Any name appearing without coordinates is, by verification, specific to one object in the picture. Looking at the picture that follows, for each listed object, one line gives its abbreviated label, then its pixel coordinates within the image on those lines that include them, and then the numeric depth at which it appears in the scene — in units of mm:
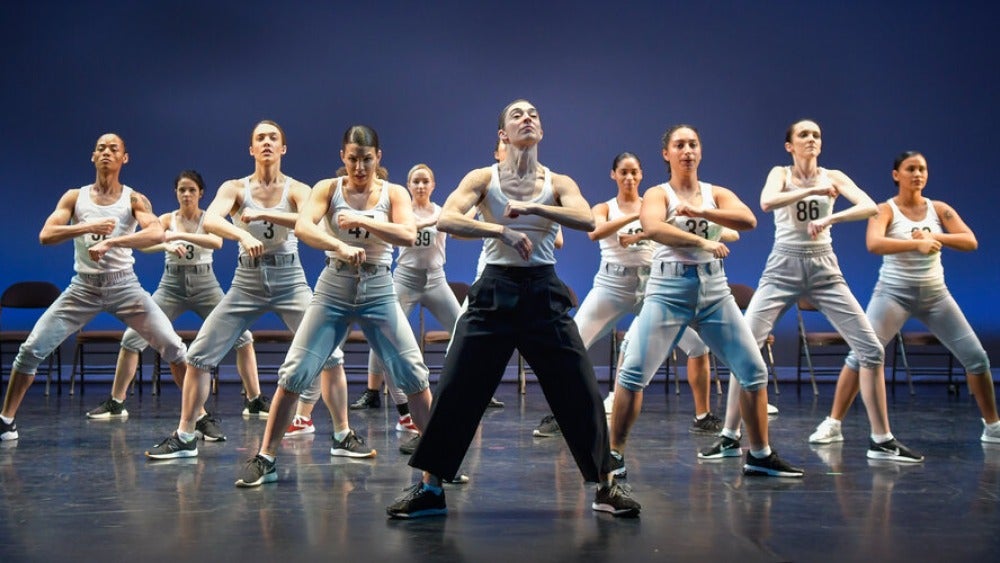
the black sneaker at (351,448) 5281
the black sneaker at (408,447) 5340
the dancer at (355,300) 4371
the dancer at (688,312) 4410
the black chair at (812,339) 8965
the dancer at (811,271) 5230
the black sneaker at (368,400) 7762
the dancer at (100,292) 5812
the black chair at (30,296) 9352
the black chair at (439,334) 8914
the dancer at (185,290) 6983
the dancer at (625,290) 6406
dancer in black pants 3697
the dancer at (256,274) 5148
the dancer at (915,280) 5539
